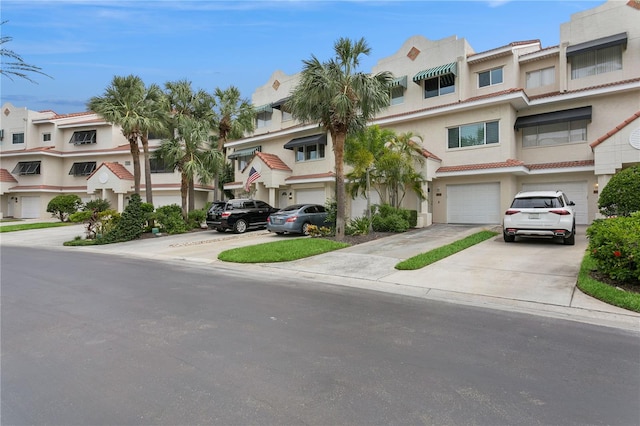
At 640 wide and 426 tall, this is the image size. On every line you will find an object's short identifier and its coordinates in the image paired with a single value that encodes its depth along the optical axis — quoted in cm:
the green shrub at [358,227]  1608
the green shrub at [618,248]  656
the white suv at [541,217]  1151
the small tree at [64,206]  3020
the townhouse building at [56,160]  3491
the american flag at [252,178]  2488
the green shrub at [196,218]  2244
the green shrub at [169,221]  2052
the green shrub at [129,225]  1792
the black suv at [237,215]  1938
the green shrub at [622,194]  991
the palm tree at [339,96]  1425
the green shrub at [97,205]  3009
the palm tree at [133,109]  2083
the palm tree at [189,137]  2248
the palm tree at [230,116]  2706
